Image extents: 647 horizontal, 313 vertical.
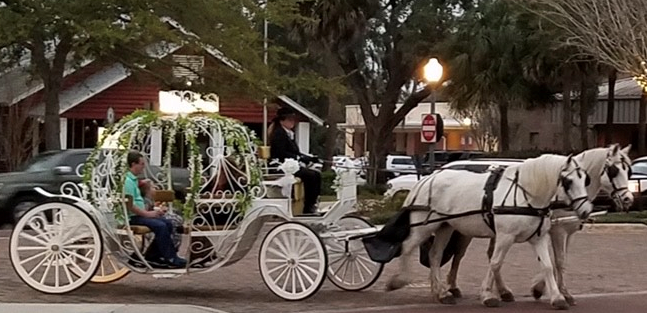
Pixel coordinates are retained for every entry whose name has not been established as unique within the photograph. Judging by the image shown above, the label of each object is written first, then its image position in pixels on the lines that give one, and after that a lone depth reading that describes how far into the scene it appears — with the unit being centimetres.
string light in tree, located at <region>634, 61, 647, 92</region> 3231
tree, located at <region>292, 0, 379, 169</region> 3966
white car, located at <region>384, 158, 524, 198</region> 2453
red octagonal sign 2411
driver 1472
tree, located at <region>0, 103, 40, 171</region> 3697
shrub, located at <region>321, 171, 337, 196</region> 3724
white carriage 1366
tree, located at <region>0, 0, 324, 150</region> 2647
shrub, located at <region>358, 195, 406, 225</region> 2546
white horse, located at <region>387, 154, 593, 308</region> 1317
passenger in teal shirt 1384
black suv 2462
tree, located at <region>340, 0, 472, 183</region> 4075
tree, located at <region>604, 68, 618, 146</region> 3929
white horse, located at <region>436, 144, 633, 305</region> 1327
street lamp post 2475
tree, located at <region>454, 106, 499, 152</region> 5877
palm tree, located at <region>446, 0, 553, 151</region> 3897
